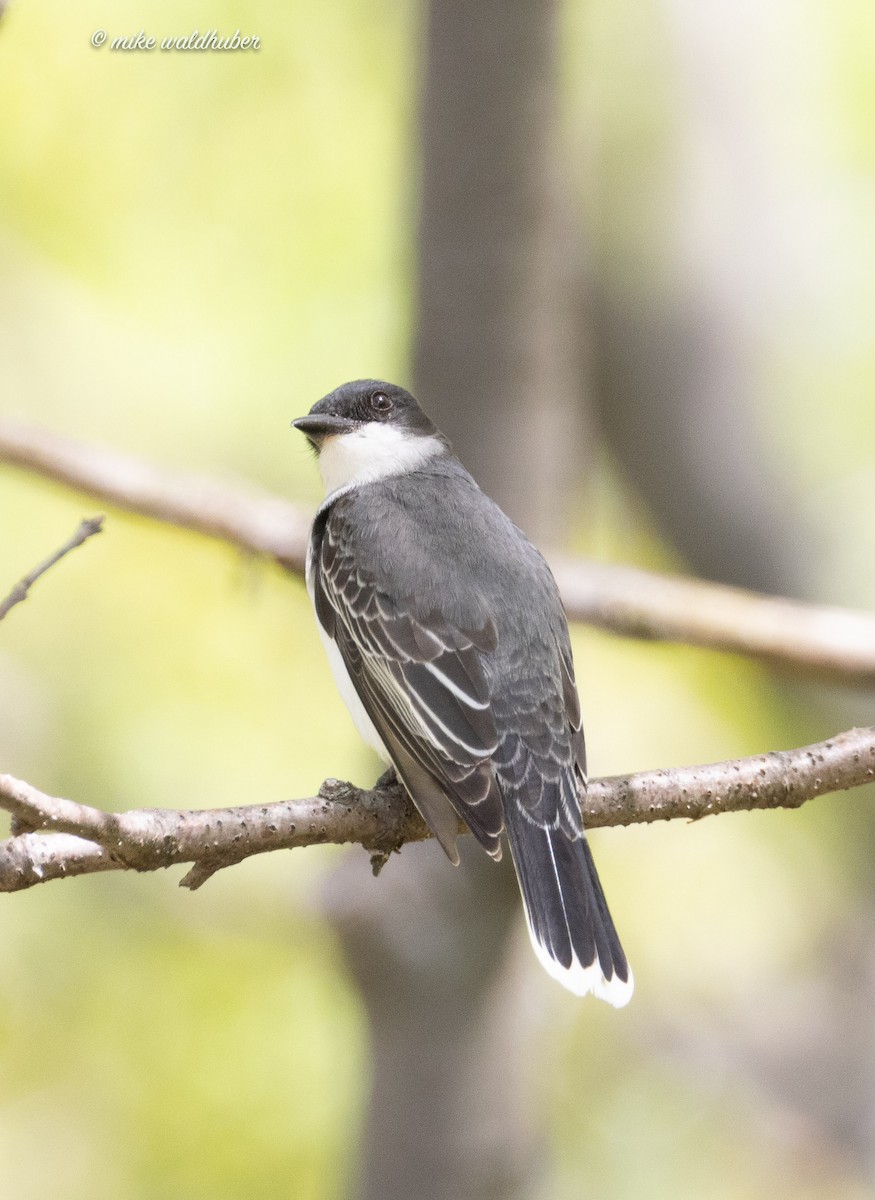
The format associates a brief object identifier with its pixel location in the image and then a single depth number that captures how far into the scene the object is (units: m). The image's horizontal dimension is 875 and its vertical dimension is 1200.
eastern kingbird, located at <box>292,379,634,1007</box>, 6.34
